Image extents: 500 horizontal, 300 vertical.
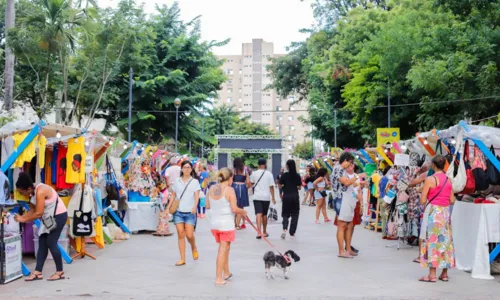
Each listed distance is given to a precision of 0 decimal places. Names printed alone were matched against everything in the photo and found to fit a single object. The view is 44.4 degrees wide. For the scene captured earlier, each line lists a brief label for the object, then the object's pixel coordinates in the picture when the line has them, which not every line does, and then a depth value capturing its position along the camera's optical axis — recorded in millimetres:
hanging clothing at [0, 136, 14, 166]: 9297
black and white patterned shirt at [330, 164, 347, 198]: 11039
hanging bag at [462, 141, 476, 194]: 9680
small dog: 8797
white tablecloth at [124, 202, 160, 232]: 15305
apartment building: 141625
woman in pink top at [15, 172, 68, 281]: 8555
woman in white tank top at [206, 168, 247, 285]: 8391
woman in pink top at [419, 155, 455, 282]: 8594
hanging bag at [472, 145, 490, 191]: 9617
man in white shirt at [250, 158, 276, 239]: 14164
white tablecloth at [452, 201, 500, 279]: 9258
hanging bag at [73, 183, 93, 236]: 10508
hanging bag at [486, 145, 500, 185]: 9773
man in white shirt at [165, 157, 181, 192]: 15578
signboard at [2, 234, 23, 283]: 8500
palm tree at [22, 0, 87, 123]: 23938
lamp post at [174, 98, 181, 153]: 31934
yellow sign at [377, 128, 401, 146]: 27891
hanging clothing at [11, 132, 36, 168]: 9258
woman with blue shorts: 9883
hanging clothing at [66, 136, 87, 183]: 10914
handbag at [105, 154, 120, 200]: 13516
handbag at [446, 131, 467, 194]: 9547
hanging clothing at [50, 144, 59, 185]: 11250
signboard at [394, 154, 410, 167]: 12961
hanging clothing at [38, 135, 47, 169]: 9562
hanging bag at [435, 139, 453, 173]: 10542
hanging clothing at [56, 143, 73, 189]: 11172
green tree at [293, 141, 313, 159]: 111112
